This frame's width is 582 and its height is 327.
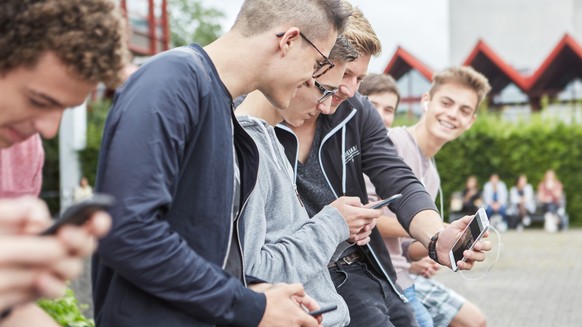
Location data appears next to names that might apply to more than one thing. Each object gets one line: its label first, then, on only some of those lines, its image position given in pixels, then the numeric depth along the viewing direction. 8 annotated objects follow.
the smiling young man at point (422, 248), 4.30
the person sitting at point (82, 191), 21.88
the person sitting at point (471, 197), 24.07
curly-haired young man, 1.72
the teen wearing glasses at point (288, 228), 2.70
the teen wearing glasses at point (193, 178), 2.05
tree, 57.34
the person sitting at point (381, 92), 6.19
